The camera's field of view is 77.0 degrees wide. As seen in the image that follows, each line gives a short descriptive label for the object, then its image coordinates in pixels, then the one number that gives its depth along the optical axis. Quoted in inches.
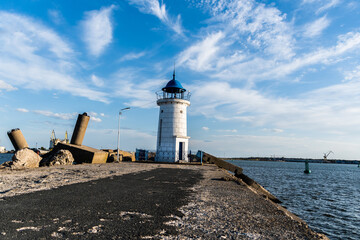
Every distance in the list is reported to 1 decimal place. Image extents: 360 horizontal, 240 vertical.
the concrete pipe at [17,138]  918.4
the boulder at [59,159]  765.9
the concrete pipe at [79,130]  983.6
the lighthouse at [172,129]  1138.2
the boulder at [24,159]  622.2
